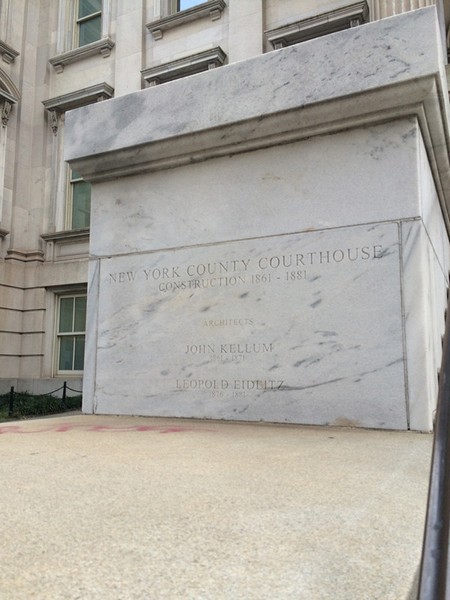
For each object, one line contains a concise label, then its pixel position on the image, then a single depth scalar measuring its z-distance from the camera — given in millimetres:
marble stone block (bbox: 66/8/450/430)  4223
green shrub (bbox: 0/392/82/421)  12773
